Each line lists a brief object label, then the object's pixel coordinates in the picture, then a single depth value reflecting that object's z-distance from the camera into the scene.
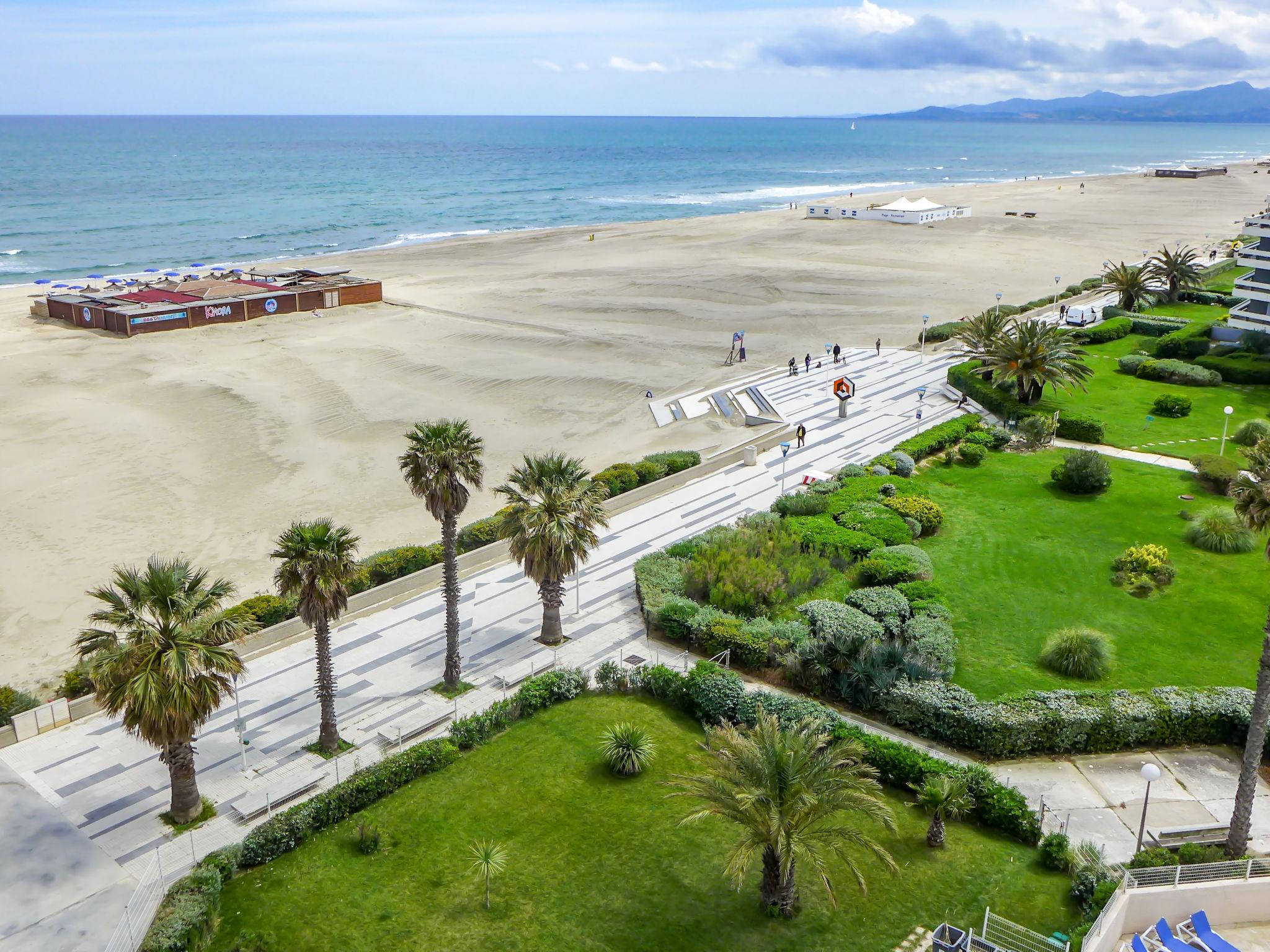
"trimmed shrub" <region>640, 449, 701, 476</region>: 37.06
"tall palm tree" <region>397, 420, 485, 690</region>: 22.11
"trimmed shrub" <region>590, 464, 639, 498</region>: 34.75
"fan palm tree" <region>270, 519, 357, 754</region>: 19.81
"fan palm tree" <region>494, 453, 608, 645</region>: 23.59
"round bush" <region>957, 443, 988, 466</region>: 38.03
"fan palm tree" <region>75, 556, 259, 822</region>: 17.16
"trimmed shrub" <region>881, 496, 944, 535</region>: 31.34
